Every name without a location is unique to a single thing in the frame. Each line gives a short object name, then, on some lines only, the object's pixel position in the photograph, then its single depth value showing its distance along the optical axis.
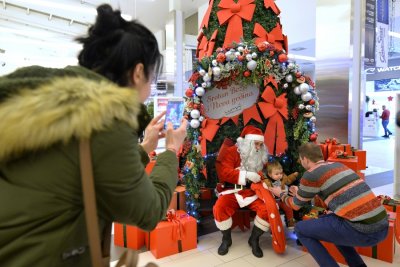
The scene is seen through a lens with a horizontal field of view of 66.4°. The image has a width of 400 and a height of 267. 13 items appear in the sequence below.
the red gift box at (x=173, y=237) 2.87
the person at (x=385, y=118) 14.94
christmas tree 3.07
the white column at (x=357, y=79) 5.36
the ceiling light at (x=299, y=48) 9.70
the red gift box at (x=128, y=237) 3.06
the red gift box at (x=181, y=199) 3.41
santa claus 2.97
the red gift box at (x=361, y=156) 4.81
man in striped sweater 2.08
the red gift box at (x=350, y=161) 4.09
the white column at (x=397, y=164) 4.13
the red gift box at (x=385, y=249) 2.69
